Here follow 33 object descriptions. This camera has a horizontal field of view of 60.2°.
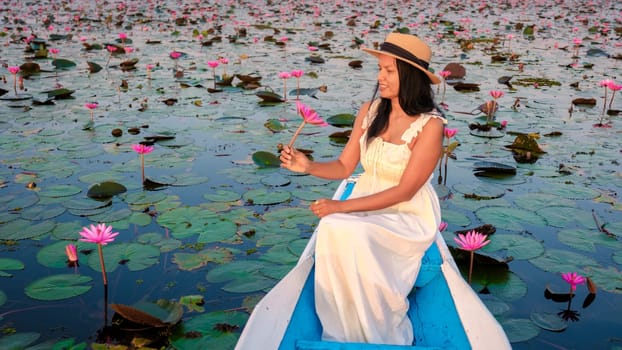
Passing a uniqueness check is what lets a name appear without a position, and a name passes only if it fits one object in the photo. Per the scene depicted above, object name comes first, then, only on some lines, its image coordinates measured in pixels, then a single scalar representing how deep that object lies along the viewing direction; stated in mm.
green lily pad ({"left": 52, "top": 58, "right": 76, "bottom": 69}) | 8172
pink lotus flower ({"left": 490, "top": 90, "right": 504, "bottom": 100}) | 5324
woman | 2125
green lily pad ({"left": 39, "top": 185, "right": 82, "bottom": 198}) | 3883
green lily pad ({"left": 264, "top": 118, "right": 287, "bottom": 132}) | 5520
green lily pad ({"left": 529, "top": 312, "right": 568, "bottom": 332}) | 2594
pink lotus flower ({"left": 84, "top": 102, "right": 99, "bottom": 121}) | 5258
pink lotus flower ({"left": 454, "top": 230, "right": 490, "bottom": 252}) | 2648
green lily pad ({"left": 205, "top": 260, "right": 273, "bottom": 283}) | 2973
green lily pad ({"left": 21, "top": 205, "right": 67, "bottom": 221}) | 3551
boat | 1923
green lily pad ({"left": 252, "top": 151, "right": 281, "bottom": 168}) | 4543
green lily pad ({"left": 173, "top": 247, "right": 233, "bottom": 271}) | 3082
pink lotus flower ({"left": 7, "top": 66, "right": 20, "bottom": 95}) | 6096
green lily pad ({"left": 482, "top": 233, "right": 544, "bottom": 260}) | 3230
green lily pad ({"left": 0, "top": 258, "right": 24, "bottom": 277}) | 2941
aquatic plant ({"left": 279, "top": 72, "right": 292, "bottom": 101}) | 6431
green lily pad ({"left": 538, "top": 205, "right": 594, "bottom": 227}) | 3633
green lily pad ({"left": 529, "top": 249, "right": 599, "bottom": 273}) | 3084
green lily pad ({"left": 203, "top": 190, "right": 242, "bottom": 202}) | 3964
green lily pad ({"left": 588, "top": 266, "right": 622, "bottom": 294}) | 2893
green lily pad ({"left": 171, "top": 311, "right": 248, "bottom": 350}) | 2408
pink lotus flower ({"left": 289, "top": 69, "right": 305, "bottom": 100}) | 6188
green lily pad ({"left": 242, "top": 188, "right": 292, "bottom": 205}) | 3945
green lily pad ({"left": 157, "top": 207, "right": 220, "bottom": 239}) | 3455
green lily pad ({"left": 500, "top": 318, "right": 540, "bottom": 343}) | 2521
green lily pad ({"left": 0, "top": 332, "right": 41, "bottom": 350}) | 2369
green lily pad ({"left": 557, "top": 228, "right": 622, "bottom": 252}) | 3311
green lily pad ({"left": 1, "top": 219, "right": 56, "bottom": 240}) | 3320
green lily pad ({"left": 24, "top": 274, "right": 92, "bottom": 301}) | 2736
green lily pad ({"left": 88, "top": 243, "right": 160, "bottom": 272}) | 3037
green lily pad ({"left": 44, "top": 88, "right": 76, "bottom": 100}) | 6480
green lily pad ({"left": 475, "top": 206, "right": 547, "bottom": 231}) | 3613
